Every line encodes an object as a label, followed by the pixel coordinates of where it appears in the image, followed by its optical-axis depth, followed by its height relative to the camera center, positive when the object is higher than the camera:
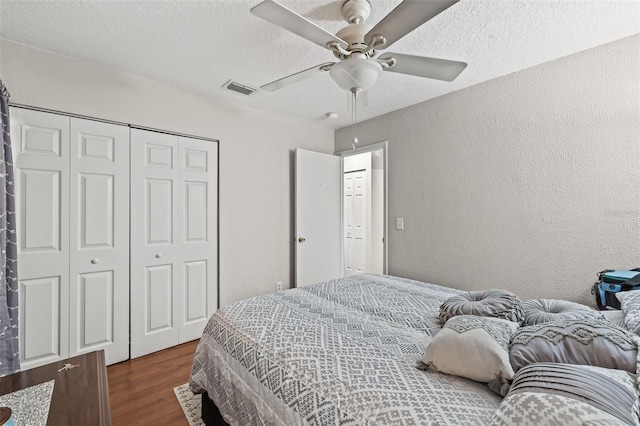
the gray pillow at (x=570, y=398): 0.62 -0.44
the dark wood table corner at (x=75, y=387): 0.95 -0.66
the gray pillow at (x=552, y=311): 1.21 -0.45
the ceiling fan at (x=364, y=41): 1.20 +0.86
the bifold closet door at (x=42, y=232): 2.00 -0.11
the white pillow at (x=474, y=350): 0.92 -0.47
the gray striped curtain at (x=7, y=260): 1.67 -0.27
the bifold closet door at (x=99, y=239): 2.21 -0.18
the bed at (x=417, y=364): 0.72 -0.57
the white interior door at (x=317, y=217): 3.51 -0.02
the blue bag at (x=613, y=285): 1.69 -0.43
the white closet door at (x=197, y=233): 2.77 -0.17
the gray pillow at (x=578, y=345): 0.86 -0.42
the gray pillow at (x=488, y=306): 1.31 -0.45
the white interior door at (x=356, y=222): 4.84 -0.11
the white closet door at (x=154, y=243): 2.49 -0.25
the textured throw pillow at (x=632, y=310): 1.09 -0.41
